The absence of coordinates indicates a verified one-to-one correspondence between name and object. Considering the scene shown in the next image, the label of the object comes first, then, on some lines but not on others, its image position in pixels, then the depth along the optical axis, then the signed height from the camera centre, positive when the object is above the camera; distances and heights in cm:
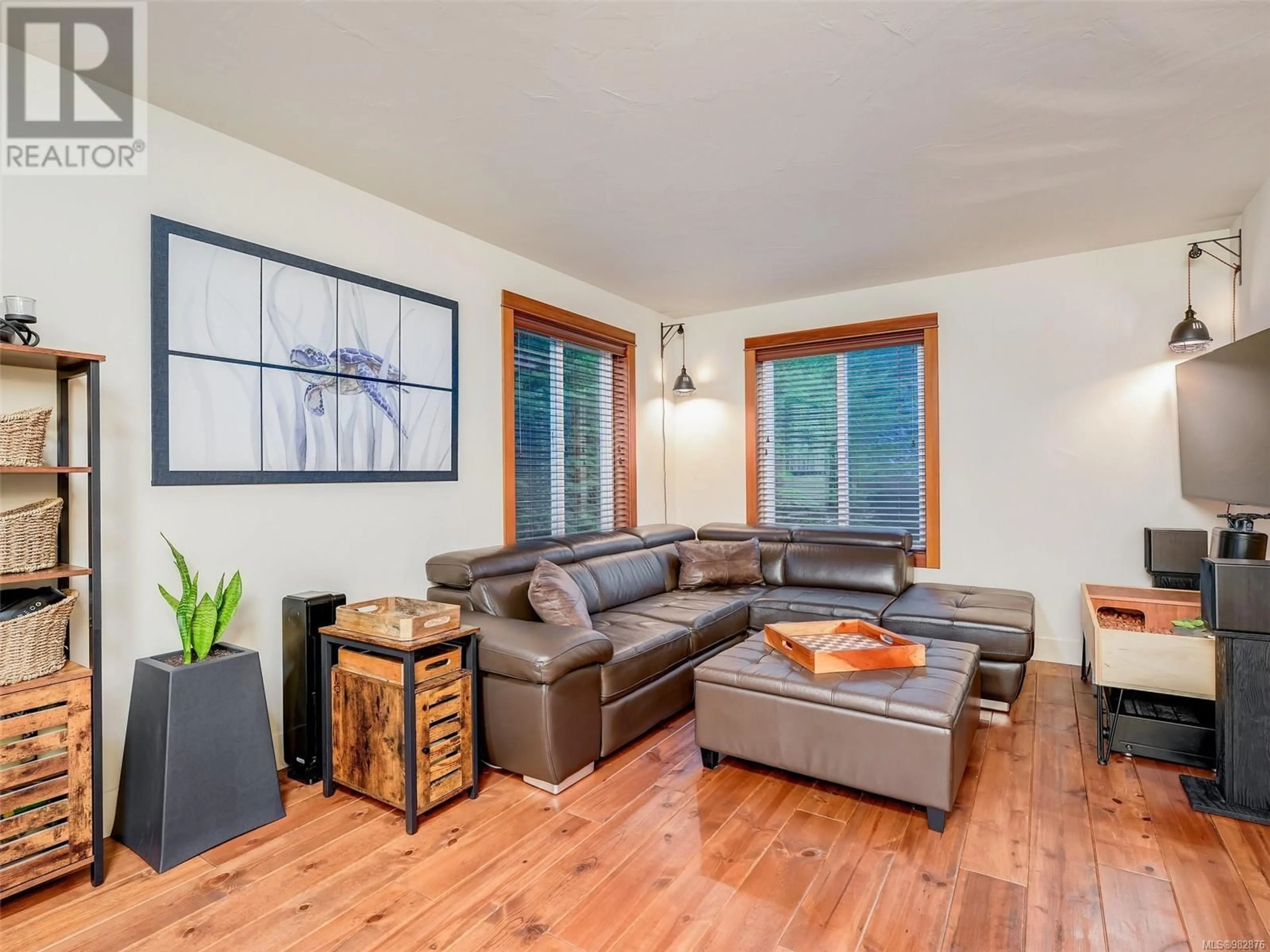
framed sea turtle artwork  235 +51
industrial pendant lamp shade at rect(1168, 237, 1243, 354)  339 +84
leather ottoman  218 -90
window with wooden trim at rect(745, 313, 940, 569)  454 +40
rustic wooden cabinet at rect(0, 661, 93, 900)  175 -82
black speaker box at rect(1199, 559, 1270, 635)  226 -44
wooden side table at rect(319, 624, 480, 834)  222 -69
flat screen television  274 +26
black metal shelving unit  182 -11
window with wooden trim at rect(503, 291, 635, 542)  398 +44
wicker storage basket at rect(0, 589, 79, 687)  177 -44
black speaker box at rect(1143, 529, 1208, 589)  354 -45
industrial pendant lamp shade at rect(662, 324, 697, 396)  504 +97
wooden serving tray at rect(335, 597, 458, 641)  227 -50
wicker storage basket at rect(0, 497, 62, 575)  175 -13
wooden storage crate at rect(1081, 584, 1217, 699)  246 -74
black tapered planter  202 -90
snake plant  215 -44
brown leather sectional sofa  250 -73
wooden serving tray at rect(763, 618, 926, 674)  253 -72
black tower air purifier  255 -78
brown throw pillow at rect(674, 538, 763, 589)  436 -58
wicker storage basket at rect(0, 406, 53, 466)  175 +16
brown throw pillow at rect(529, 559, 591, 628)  299 -55
